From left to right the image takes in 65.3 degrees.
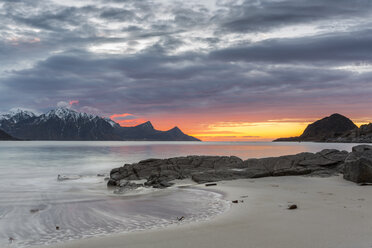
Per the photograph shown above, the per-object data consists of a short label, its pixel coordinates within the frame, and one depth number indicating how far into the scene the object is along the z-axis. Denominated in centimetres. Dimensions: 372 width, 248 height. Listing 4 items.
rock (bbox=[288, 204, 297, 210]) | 1056
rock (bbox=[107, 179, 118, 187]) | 2008
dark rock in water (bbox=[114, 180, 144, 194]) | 1740
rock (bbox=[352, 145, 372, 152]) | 1867
